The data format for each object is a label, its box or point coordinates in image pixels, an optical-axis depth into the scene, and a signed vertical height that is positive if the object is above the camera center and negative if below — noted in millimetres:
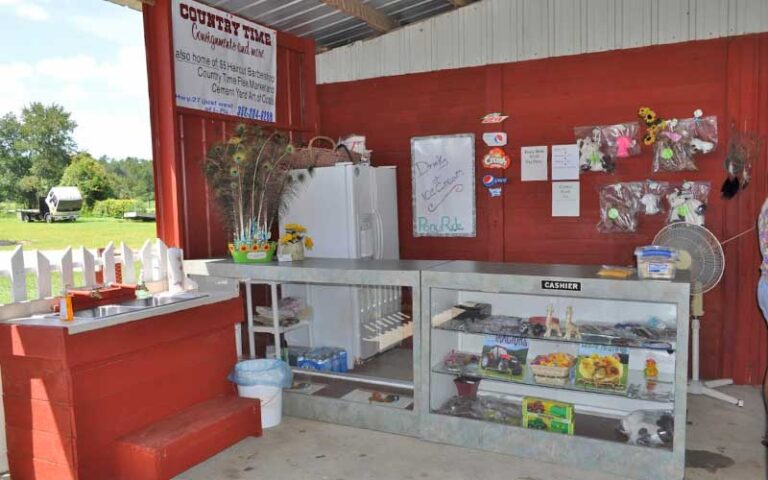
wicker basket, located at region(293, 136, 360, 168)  5344 +422
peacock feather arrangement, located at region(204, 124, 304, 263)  4453 +156
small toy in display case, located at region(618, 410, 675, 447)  3334 -1337
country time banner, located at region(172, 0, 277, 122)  4664 +1210
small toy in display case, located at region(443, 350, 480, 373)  3896 -1087
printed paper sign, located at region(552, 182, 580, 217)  5289 -20
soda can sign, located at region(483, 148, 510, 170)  5500 +368
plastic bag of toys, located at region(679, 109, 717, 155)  4797 +501
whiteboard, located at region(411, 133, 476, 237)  5715 +144
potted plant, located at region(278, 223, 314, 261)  4547 -313
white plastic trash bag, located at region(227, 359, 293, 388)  4059 -1167
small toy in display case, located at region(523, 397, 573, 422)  3525 -1266
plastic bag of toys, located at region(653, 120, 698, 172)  4848 +373
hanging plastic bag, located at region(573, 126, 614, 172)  5109 +387
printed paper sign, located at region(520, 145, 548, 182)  5387 +311
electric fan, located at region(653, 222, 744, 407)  4246 -430
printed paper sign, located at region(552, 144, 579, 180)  5258 +310
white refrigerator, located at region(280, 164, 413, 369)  5223 -439
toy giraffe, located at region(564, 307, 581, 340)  3611 -816
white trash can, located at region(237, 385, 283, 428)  4070 -1346
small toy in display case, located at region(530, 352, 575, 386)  3609 -1051
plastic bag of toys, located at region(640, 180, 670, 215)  4965 -19
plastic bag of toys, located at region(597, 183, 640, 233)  5070 -101
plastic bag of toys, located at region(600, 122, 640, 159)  5023 +478
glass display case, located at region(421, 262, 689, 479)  3303 -1048
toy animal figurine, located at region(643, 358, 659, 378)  3611 -1063
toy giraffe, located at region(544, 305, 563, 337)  3694 -804
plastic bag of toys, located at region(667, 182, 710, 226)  4805 -68
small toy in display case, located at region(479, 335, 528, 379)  3762 -1022
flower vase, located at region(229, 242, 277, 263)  4441 -357
